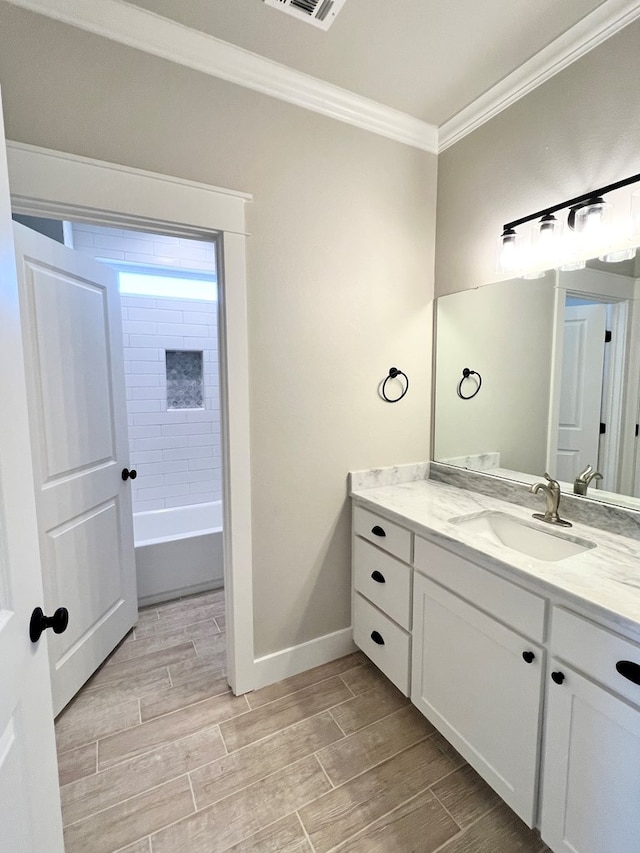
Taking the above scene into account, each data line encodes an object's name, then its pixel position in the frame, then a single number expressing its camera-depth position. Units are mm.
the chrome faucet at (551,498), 1503
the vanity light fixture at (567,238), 1360
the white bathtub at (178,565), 2451
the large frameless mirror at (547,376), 1416
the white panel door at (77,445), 1522
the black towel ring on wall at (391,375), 1982
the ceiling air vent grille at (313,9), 1280
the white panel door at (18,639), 696
